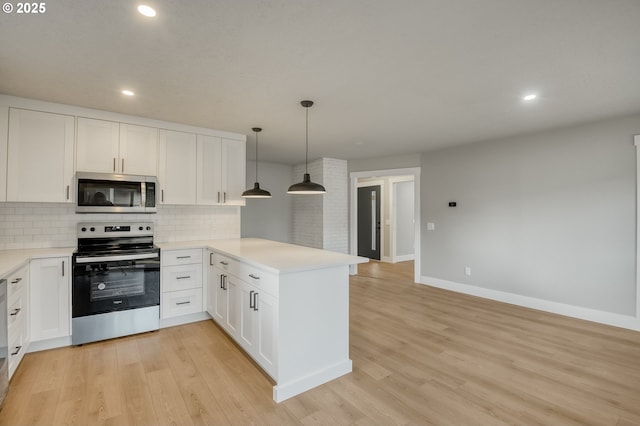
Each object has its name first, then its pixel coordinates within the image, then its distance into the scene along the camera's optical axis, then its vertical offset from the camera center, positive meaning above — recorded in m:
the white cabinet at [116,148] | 3.39 +0.78
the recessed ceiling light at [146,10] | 1.69 +1.14
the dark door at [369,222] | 8.49 -0.19
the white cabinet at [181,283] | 3.49 -0.79
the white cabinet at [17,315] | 2.36 -0.83
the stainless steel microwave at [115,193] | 3.36 +0.25
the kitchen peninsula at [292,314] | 2.27 -0.79
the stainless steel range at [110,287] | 3.05 -0.75
